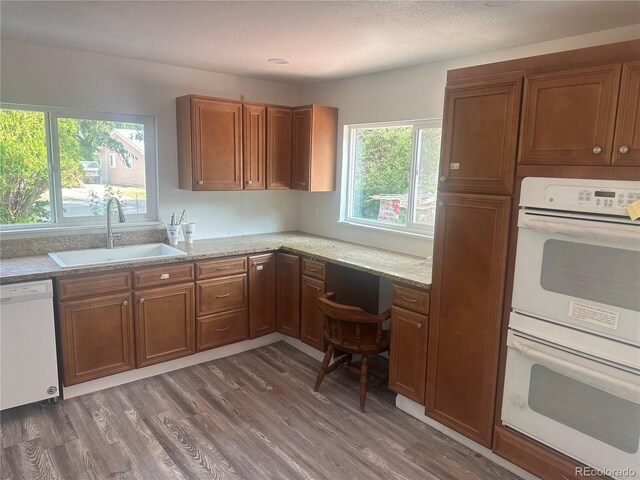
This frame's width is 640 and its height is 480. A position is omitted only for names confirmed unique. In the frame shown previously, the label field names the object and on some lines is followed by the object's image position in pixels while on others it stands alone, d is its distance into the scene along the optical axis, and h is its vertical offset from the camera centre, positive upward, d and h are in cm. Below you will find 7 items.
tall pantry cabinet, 215 -33
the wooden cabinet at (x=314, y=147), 382 +29
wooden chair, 268 -102
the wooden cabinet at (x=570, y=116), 180 +31
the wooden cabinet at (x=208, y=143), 342 +28
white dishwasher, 253 -103
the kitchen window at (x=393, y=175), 331 +6
